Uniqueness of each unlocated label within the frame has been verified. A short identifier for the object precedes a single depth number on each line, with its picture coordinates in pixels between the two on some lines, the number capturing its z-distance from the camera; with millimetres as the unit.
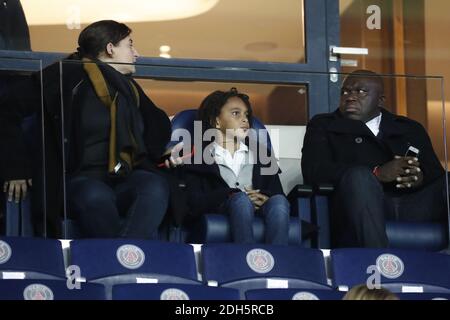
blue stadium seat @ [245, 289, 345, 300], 12757
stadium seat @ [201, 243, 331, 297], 13621
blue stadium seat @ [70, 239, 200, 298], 13323
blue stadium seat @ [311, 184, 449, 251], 15213
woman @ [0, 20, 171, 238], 14335
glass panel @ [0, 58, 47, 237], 14434
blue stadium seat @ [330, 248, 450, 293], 14045
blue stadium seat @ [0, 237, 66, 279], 13288
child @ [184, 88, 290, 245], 14845
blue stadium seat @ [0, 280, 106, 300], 12389
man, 14986
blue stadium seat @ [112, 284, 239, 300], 12481
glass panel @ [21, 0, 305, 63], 17661
